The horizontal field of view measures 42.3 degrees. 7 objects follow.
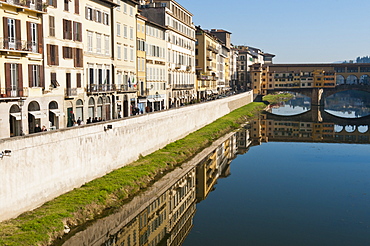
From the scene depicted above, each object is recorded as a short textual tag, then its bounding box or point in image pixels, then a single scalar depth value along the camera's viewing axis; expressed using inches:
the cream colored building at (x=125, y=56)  1748.3
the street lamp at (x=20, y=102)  1067.3
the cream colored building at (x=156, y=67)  2140.7
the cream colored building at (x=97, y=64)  1507.1
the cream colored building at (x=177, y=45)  2415.1
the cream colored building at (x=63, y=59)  1300.4
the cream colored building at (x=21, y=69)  1094.4
